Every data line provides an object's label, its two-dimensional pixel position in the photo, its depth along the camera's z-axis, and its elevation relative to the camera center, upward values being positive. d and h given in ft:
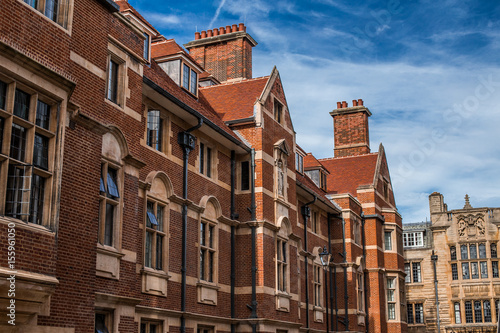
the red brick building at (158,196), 36.37 +11.95
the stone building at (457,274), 172.95 +14.73
